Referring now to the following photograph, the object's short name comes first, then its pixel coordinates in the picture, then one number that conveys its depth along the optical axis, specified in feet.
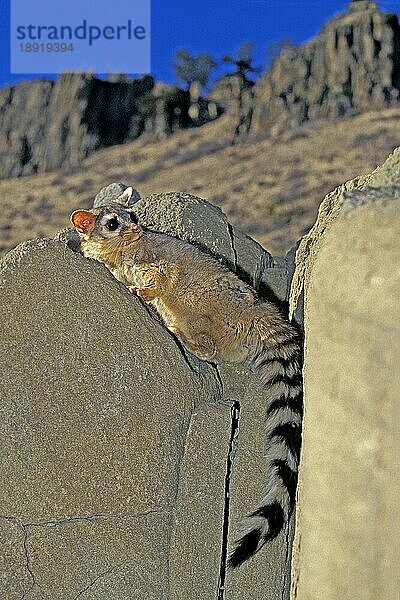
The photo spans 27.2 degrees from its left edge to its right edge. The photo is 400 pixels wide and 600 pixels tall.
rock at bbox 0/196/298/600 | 8.70
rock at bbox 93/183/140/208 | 13.86
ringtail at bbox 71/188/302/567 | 8.42
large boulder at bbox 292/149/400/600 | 5.36
